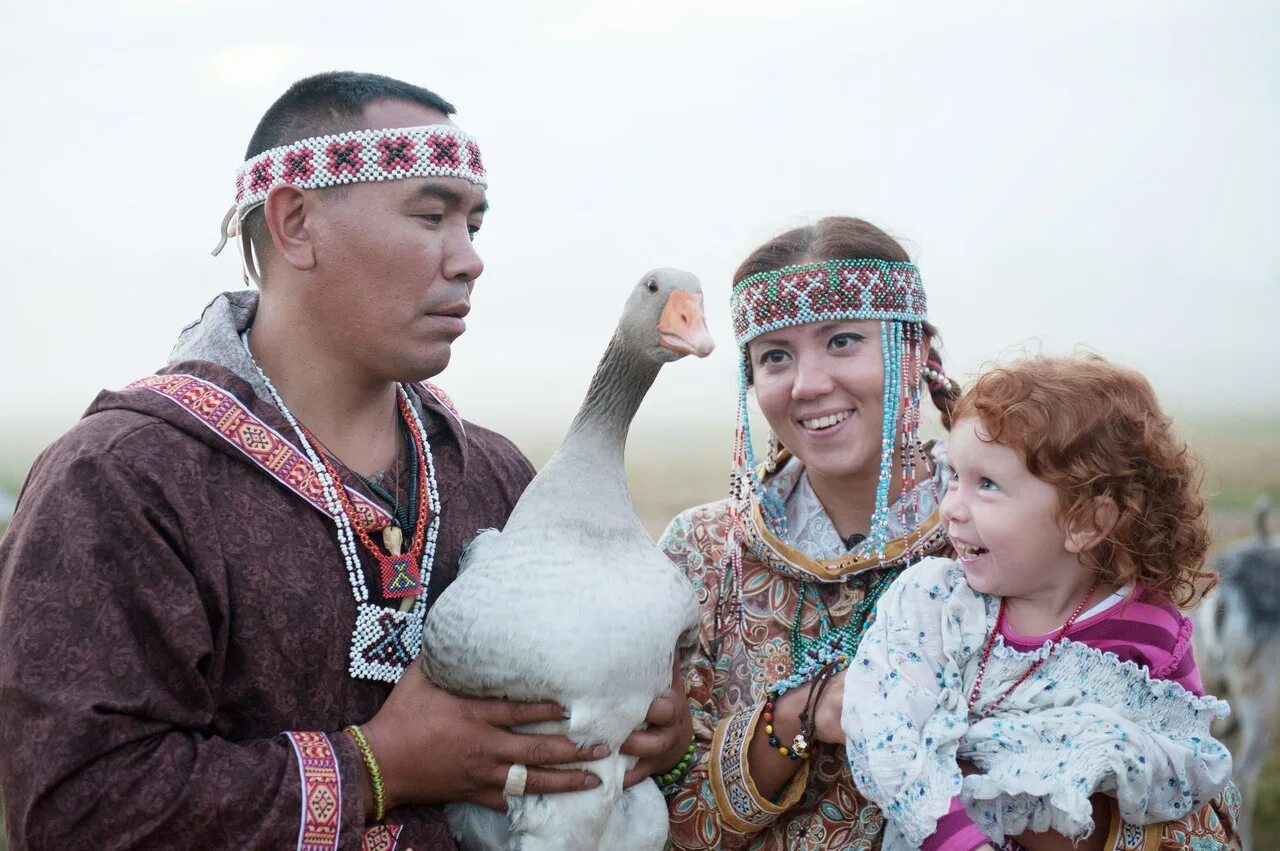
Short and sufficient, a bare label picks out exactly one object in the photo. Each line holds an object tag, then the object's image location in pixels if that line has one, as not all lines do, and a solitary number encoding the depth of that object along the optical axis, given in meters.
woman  2.33
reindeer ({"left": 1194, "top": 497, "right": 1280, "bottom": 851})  4.81
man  1.71
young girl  1.93
